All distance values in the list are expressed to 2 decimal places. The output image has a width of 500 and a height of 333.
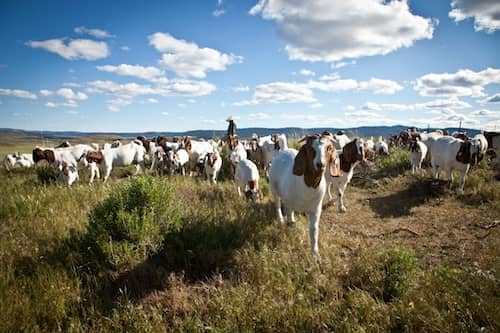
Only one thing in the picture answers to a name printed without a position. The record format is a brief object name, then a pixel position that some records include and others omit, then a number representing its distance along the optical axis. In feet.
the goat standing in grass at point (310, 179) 16.49
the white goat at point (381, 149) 57.82
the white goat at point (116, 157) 43.55
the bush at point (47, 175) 40.88
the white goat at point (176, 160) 46.72
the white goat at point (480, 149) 34.20
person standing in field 51.24
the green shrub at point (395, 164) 47.50
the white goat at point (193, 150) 53.83
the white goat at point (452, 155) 34.23
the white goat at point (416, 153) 44.19
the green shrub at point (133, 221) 16.07
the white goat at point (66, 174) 38.17
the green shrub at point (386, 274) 13.46
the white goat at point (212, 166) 41.29
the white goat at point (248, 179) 30.37
